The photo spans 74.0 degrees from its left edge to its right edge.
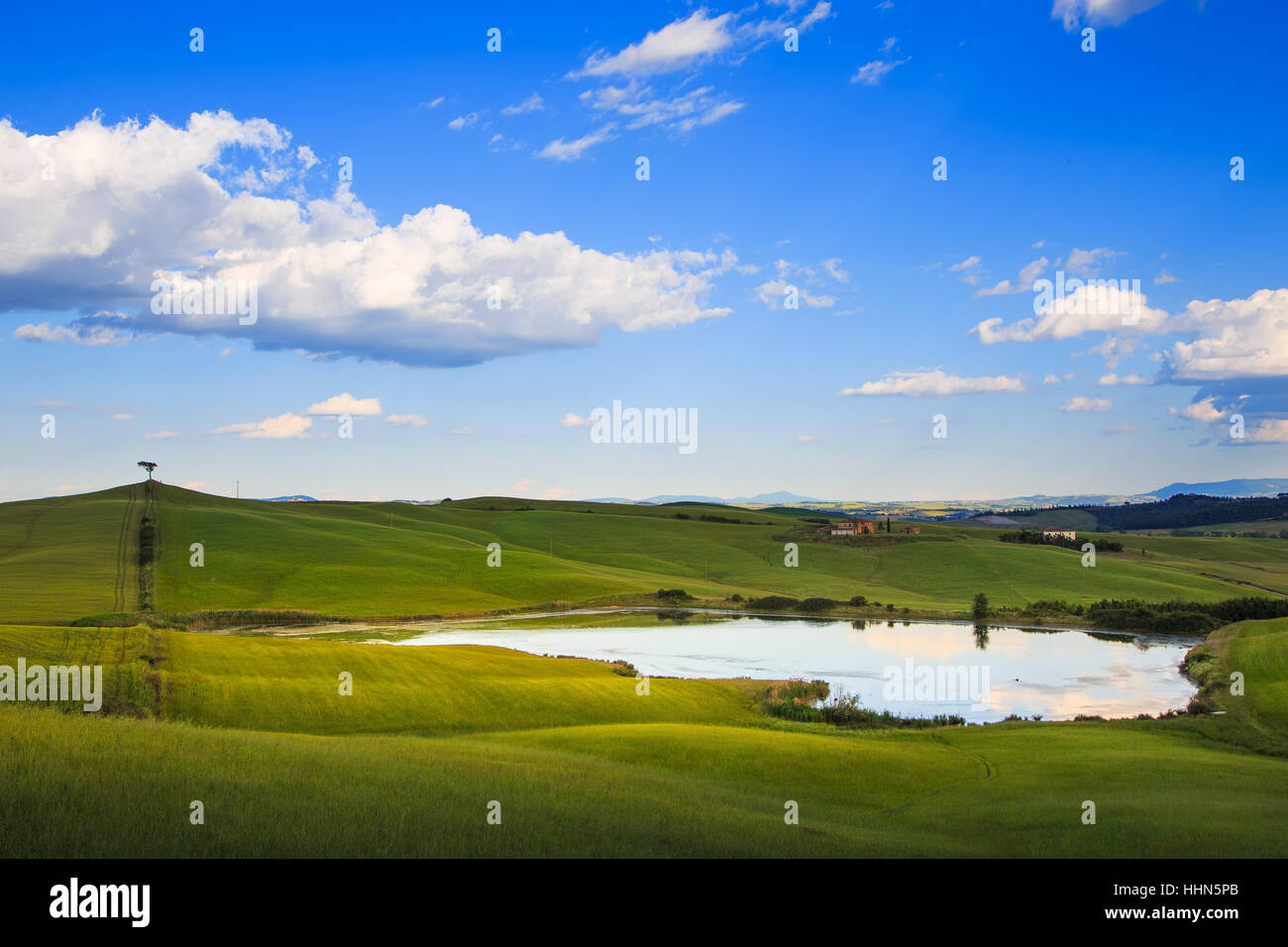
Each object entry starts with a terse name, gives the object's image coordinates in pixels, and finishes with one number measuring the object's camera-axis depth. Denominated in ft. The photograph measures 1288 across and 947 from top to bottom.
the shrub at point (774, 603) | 311.06
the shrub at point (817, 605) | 306.35
